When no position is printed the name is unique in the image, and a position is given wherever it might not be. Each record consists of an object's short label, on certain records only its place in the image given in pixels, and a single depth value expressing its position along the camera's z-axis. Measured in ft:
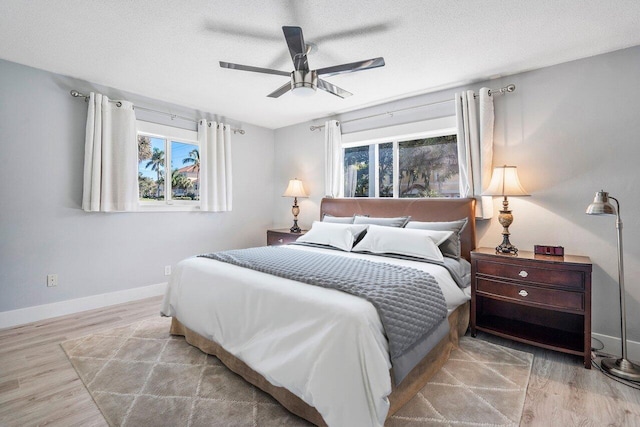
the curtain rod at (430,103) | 9.79
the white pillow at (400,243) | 8.71
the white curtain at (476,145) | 10.04
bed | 4.52
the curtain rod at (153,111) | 10.56
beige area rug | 5.53
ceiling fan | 7.20
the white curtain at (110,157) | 10.79
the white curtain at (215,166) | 14.15
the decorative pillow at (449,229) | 9.25
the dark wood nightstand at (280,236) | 14.01
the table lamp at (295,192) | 15.20
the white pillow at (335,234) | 10.56
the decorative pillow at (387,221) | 10.91
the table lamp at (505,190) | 8.96
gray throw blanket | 5.29
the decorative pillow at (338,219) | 12.26
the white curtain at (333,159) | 14.23
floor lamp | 6.97
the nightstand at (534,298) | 7.45
